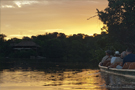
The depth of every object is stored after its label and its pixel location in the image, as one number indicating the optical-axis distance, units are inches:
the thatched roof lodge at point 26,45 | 3080.7
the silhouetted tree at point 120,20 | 1073.5
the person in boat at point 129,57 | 488.2
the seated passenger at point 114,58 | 618.8
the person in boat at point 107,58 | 724.7
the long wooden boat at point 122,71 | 464.8
